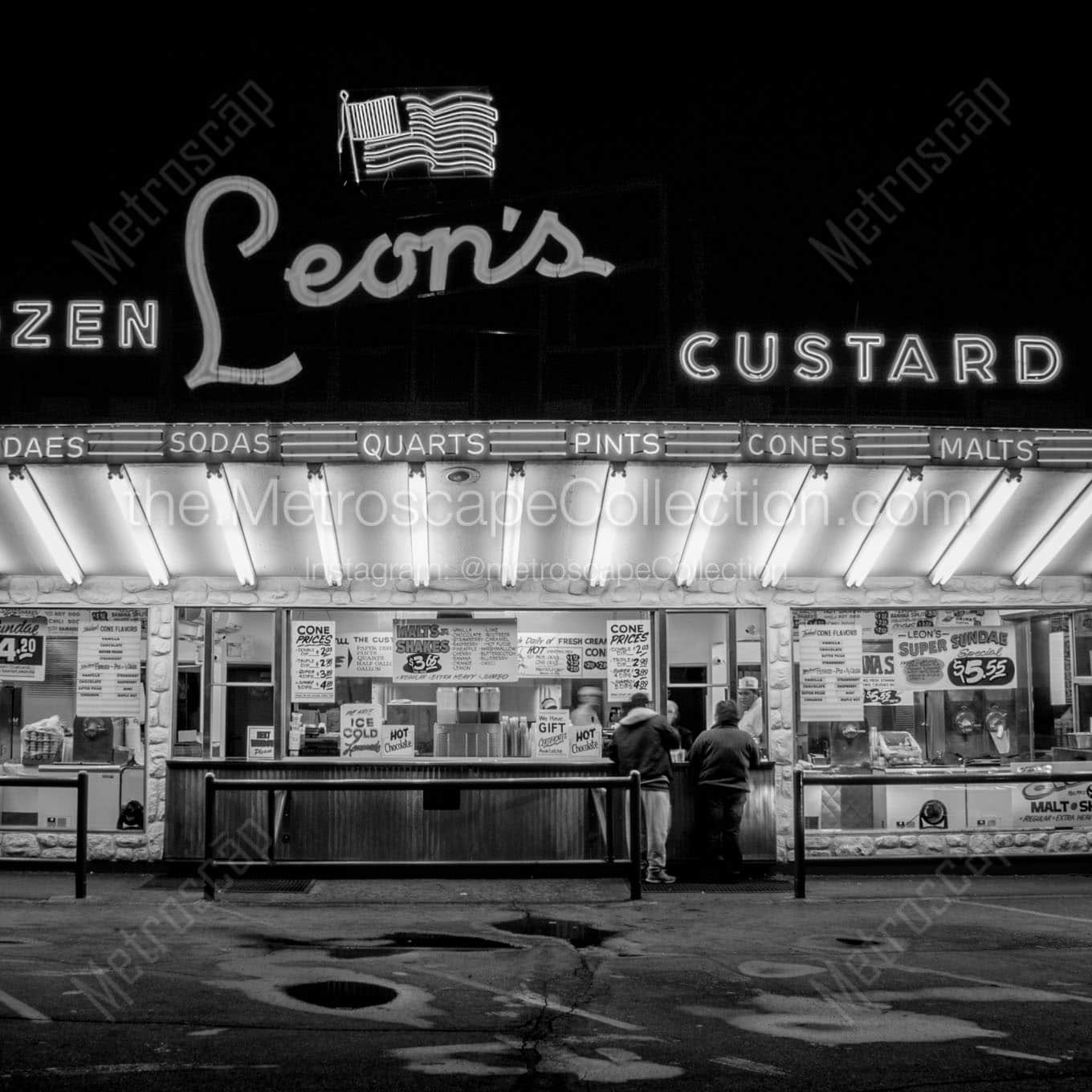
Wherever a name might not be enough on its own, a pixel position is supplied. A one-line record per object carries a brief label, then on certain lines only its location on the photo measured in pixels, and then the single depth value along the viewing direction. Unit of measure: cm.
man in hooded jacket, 1191
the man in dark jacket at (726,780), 1220
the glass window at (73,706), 1300
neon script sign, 1323
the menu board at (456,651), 1331
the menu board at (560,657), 1337
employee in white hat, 1320
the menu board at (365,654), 1330
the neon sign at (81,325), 1306
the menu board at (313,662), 1312
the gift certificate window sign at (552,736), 1326
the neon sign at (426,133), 1644
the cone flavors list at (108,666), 1309
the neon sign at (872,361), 1282
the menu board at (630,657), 1330
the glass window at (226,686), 1298
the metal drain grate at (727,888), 1144
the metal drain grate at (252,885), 1134
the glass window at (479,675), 1330
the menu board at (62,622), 1320
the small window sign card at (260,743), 1297
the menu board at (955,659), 1344
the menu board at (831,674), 1323
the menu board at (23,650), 1316
